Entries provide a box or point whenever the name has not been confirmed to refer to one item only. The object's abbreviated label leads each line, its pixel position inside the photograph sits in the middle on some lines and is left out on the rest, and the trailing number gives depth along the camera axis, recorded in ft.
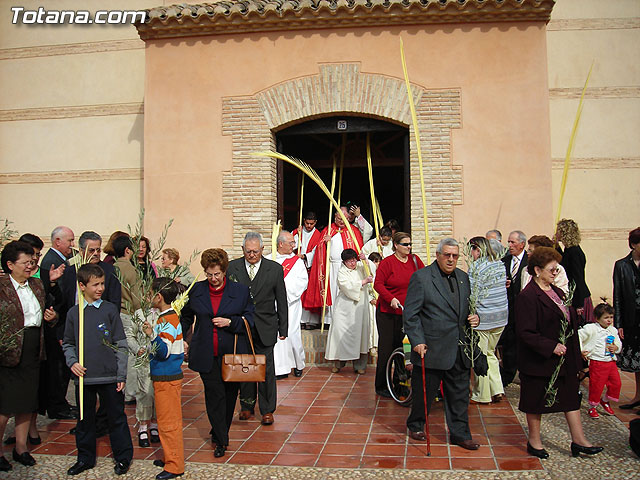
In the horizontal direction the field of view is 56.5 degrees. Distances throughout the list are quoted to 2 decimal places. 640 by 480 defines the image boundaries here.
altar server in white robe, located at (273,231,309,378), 25.96
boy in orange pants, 15.34
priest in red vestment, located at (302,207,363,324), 31.55
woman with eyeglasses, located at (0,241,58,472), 16.17
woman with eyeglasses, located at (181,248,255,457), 16.87
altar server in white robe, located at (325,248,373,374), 26.50
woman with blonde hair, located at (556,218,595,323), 22.47
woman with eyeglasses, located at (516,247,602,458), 15.85
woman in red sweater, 22.13
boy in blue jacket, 15.52
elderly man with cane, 17.21
